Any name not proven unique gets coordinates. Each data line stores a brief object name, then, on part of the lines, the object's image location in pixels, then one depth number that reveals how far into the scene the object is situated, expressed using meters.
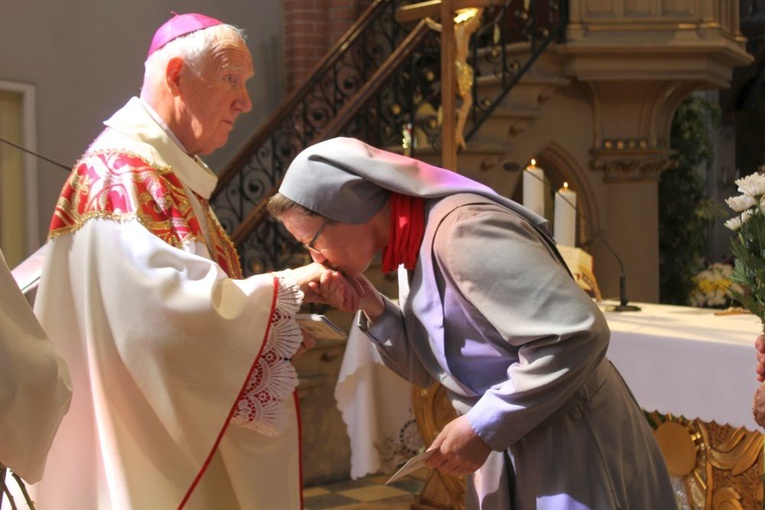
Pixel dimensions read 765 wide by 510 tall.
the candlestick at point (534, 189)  4.52
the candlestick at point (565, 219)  4.64
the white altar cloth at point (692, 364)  3.31
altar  3.37
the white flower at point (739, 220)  2.62
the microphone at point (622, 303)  4.40
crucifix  4.92
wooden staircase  6.78
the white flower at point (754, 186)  2.60
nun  1.97
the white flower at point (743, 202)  2.60
